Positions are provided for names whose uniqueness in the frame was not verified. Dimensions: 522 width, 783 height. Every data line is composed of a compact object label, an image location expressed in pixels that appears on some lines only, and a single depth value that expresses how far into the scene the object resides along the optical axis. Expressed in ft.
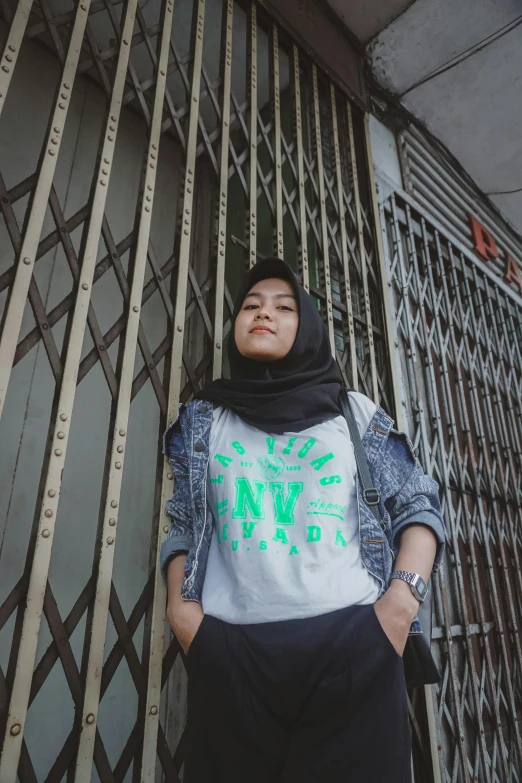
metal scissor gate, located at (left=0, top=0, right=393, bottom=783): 4.83
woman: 3.62
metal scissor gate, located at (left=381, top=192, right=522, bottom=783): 8.73
